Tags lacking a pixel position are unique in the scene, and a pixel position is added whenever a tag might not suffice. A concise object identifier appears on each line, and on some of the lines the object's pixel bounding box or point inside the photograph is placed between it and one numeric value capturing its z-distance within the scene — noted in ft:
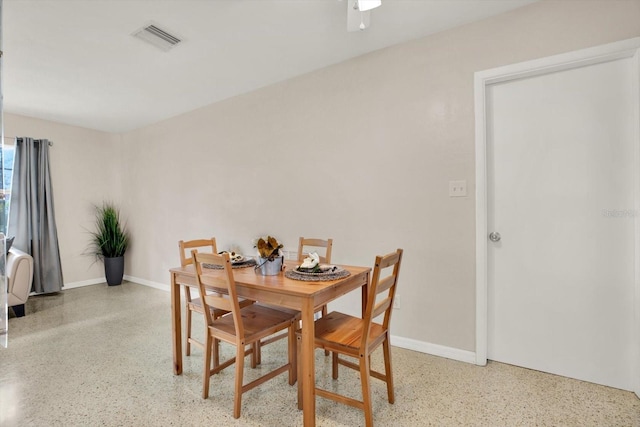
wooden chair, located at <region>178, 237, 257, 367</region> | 7.47
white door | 6.39
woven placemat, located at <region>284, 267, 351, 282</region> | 5.90
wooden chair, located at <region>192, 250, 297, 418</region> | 5.65
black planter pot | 15.80
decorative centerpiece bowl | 6.41
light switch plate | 7.66
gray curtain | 13.70
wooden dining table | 5.11
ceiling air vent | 7.63
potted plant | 15.90
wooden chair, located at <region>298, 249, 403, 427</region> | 5.19
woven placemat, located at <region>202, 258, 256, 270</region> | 7.19
